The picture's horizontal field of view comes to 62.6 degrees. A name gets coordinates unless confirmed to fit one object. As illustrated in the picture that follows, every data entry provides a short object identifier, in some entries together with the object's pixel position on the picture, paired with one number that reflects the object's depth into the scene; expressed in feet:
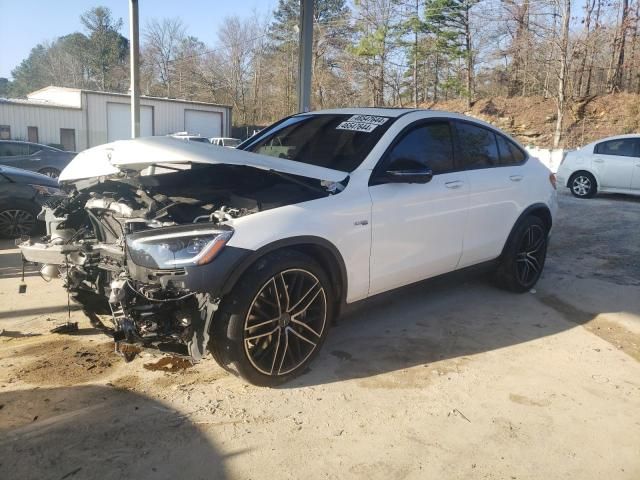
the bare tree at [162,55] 159.94
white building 90.89
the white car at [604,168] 40.83
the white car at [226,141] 81.18
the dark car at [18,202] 23.68
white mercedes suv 9.80
